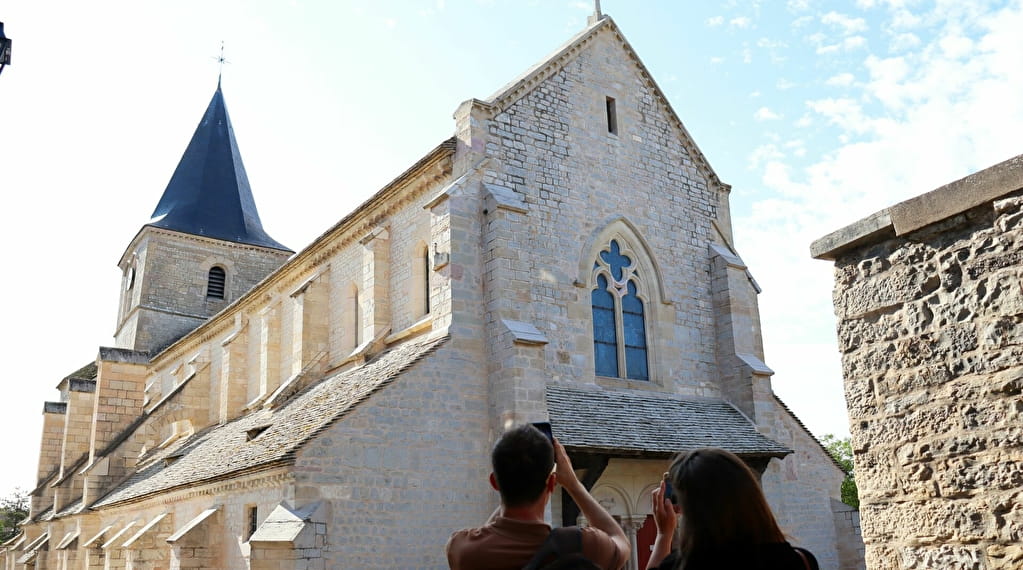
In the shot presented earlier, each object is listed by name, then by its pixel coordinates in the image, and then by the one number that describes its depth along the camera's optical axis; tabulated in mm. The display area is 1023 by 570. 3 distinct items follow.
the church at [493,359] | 12594
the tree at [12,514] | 50906
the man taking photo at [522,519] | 2824
